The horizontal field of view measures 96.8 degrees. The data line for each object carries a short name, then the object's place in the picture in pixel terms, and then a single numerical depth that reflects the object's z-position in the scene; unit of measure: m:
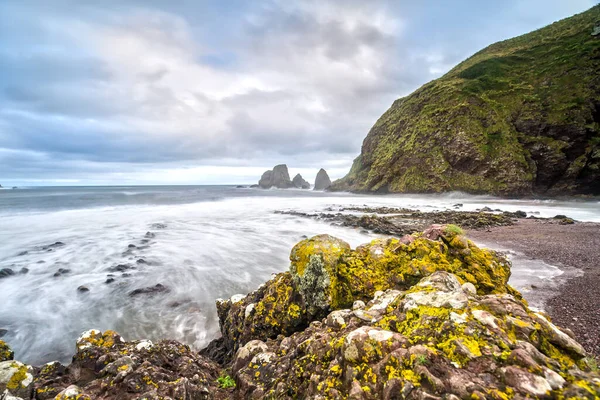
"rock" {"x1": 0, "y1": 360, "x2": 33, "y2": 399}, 3.61
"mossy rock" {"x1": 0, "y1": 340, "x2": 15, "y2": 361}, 4.63
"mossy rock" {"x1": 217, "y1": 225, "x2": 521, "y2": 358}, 5.66
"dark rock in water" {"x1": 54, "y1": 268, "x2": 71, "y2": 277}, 13.33
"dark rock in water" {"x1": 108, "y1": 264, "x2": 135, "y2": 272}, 13.69
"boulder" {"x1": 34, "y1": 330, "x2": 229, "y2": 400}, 3.44
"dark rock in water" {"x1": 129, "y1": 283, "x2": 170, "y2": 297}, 10.95
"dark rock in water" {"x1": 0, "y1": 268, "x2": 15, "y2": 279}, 13.24
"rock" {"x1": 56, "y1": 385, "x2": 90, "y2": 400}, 3.21
